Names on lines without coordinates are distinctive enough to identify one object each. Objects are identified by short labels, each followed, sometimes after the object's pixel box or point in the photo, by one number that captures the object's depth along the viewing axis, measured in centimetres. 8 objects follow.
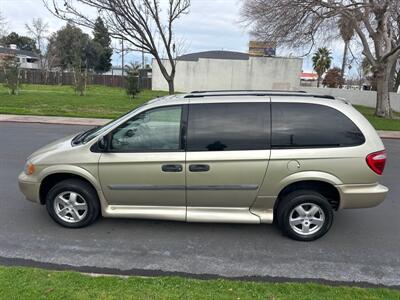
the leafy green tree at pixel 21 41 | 7106
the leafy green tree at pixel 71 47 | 5412
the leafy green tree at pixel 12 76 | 2477
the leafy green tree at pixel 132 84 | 2836
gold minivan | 385
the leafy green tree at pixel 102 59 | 5549
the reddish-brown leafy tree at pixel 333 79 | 5288
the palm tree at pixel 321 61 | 5269
